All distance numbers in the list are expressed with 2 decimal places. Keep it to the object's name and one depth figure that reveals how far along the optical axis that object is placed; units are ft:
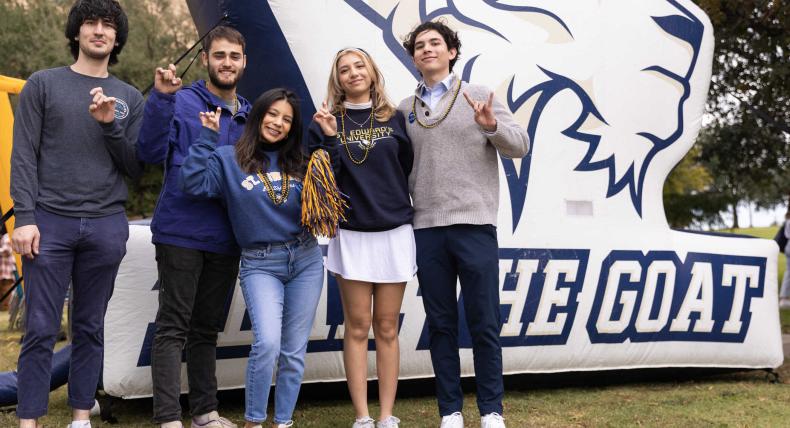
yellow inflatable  19.74
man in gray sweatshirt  9.45
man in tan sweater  10.16
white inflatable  12.80
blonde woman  10.10
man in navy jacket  9.88
